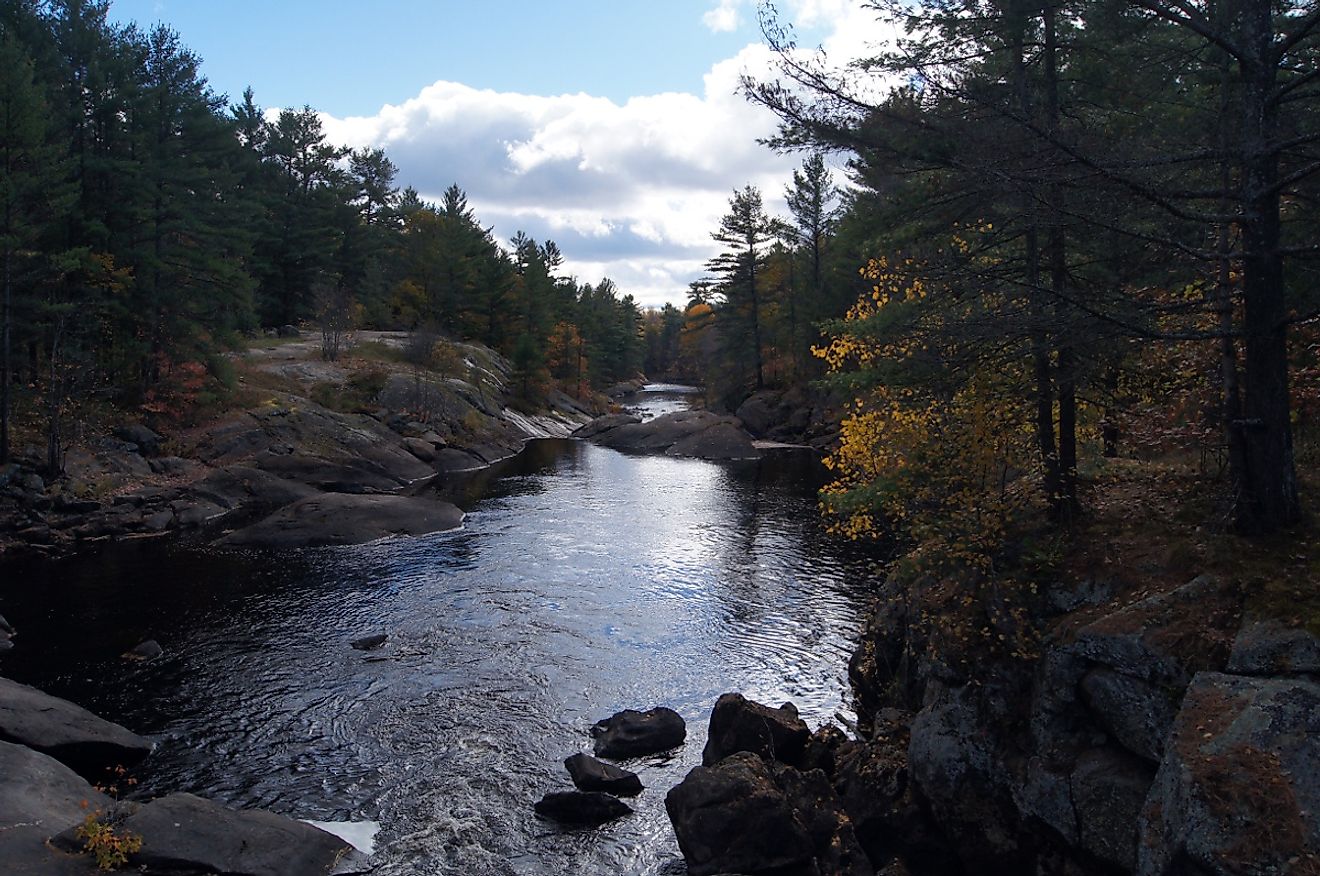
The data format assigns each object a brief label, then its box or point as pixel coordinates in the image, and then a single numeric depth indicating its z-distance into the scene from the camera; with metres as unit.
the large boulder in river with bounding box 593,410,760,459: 55.78
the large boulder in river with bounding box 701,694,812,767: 14.26
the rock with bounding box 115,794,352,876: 10.73
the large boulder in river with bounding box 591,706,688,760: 15.33
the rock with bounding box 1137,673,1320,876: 7.80
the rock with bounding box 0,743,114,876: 9.98
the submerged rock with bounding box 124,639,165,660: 18.89
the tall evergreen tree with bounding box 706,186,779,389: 69.69
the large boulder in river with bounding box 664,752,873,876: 11.73
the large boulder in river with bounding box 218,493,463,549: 29.61
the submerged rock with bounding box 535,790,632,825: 13.13
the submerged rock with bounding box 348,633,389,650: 19.86
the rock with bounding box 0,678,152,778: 13.57
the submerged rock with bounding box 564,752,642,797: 13.91
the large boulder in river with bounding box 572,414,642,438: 65.31
